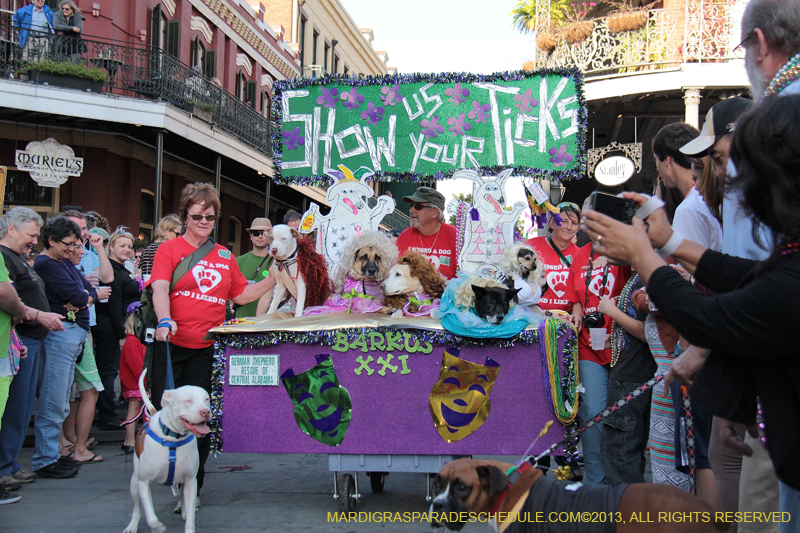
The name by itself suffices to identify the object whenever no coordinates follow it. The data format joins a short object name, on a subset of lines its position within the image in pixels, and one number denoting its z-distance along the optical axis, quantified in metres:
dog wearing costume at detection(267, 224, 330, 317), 5.16
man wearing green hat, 6.18
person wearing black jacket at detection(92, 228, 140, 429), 7.29
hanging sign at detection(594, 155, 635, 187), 12.74
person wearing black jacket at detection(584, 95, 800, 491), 1.61
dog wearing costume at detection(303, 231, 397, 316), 5.18
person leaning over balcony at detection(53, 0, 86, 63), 12.97
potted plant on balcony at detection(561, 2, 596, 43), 13.54
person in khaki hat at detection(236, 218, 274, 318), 6.62
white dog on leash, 3.91
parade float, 4.39
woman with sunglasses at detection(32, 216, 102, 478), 5.59
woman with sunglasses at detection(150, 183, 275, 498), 4.74
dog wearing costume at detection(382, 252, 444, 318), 4.98
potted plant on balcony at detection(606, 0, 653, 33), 13.04
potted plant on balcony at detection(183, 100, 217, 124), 15.01
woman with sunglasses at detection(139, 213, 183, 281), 7.00
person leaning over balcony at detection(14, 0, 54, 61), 12.78
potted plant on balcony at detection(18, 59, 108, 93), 12.80
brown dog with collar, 2.55
